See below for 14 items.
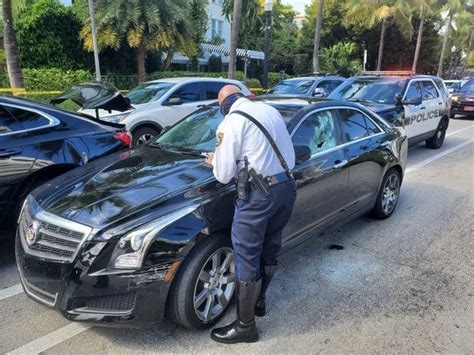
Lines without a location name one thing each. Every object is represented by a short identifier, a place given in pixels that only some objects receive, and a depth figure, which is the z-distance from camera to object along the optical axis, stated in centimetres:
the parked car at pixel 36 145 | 414
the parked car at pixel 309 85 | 1195
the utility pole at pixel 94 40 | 1386
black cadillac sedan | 271
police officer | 272
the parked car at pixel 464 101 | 1697
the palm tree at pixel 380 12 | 2971
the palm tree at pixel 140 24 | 1791
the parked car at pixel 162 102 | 823
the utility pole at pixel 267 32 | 1521
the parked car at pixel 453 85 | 1931
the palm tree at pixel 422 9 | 3259
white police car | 869
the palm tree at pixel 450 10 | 3638
